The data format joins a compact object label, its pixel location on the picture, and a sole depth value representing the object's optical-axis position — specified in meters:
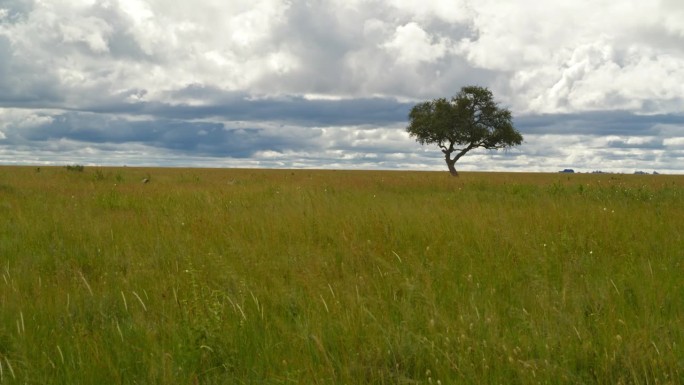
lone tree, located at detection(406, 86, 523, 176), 42.31
